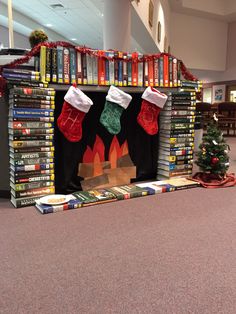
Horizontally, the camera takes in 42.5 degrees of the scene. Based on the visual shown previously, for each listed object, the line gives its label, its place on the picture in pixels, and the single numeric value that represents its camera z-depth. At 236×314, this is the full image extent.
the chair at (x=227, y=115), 8.61
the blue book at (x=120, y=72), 2.84
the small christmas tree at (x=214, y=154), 3.18
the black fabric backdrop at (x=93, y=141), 2.79
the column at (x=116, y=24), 4.20
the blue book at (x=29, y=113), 2.37
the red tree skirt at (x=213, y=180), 3.13
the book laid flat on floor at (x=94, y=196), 2.52
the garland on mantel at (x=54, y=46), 2.36
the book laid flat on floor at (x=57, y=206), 2.31
